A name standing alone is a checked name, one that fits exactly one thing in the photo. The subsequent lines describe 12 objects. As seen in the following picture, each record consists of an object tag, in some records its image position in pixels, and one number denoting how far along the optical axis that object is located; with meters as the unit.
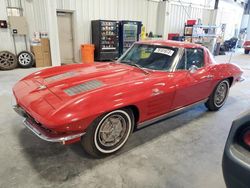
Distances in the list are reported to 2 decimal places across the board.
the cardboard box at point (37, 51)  7.00
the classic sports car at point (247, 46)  13.01
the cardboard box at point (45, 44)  7.05
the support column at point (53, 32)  6.59
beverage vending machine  8.44
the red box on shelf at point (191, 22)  11.20
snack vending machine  7.95
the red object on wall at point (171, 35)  11.10
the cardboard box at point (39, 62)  7.09
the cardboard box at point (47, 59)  7.18
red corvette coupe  1.85
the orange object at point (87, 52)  7.96
